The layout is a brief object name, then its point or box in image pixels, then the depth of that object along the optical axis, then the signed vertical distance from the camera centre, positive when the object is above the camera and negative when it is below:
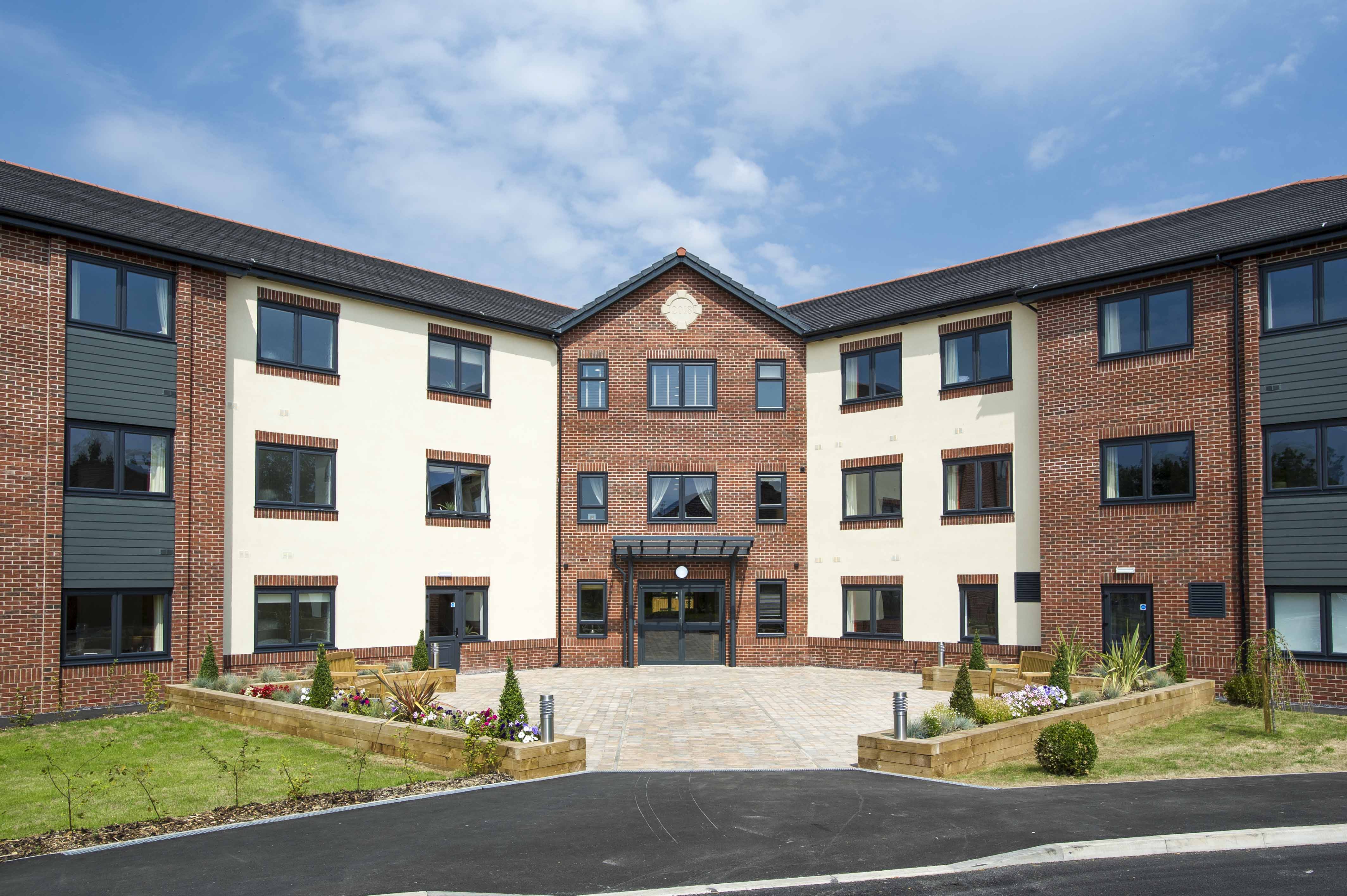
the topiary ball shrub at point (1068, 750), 12.67 -2.94
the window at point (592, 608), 26.73 -2.40
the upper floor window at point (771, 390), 27.61 +3.48
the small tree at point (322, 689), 15.99 -2.70
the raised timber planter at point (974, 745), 12.77 -3.05
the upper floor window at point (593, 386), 27.36 +3.58
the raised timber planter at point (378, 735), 12.73 -3.07
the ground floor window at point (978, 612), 23.39 -2.21
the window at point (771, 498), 27.23 +0.54
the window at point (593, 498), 26.95 +0.53
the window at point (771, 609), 26.91 -2.44
